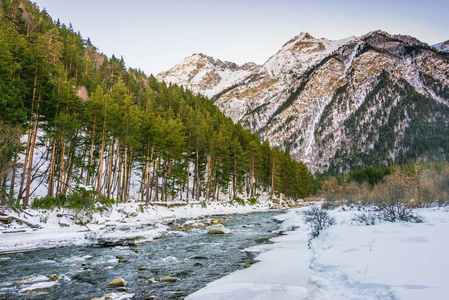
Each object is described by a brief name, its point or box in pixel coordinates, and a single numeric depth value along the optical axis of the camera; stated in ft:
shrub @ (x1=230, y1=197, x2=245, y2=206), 139.23
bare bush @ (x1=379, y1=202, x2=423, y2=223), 36.10
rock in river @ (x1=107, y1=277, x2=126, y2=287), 23.38
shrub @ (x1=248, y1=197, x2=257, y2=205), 149.89
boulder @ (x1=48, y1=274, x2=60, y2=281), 25.23
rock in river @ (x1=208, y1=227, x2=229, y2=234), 56.08
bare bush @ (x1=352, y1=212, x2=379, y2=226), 39.99
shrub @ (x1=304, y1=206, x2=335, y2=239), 41.72
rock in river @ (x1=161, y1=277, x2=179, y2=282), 24.58
